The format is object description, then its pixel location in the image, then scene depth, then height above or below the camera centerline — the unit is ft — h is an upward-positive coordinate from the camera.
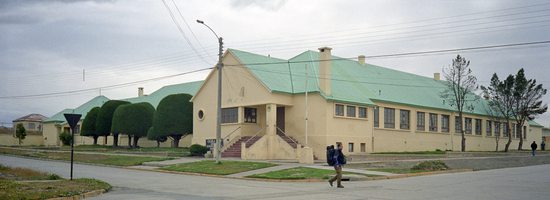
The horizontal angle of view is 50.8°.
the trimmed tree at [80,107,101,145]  219.82 +1.58
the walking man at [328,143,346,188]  69.77 -3.85
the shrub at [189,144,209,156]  146.20 -5.04
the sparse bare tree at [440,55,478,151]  177.99 +14.28
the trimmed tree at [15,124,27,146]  254.47 -1.49
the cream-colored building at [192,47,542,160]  142.10 +5.94
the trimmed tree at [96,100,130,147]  214.18 +4.53
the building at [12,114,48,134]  338.95 +4.00
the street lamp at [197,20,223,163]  111.14 +1.01
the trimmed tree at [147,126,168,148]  184.14 -2.30
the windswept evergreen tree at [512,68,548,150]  191.11 +11.63
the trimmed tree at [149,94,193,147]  180.96 +4.04
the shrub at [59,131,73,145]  233.55 -3.61
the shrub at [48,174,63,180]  75.92 -6.37
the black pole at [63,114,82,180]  72.95 +1.28
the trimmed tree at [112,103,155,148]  198.29 +3.39
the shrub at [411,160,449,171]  99.81 -5.91
